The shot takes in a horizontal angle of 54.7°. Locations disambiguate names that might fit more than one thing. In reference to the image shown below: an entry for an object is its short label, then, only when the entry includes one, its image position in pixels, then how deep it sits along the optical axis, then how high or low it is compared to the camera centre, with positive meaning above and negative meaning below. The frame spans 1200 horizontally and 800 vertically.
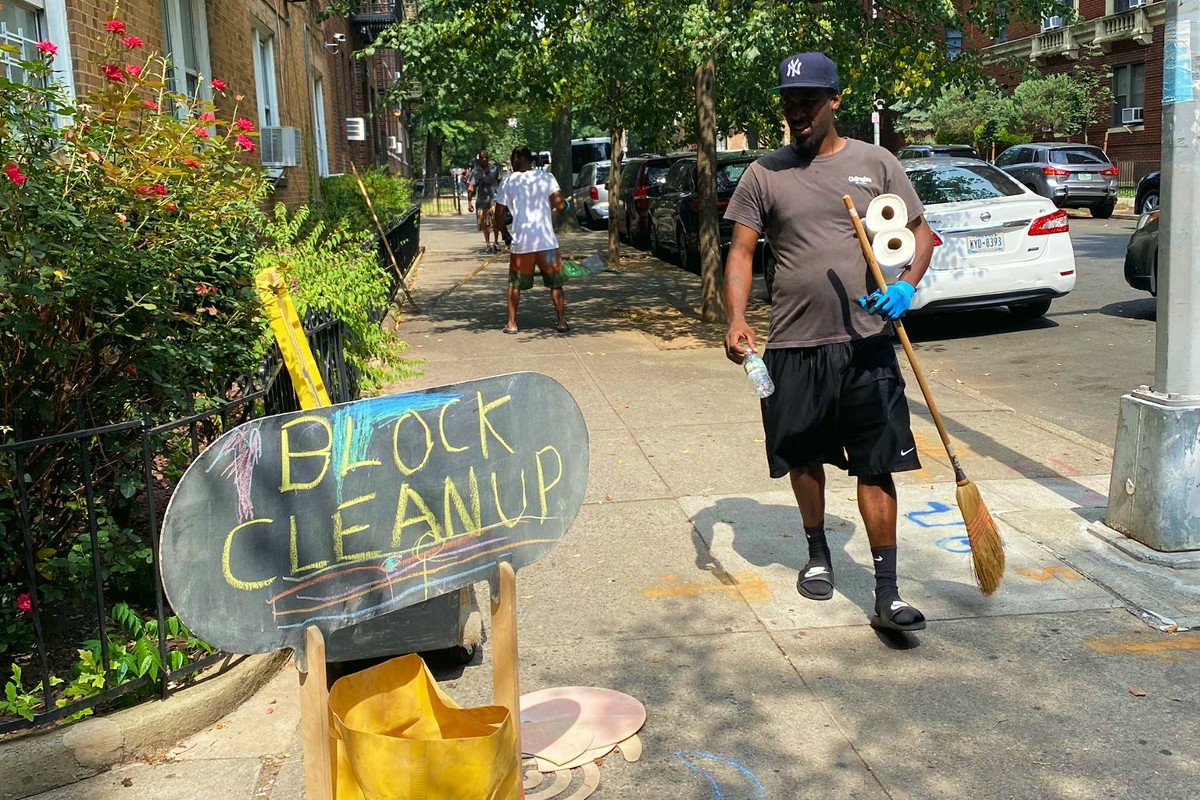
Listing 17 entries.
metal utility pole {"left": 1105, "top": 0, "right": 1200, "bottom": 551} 4.85 -0.64
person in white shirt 11.20 -0.06
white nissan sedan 10.54 -0.50
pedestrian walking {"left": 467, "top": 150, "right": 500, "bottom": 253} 22.84 +0.54
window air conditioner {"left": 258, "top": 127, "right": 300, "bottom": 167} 13.07 +0.93
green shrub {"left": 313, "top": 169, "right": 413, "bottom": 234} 14.50 +0.34
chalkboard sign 2.57 -0.68
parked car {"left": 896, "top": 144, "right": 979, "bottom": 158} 31.06 +1.35
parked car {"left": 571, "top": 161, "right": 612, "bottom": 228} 28.58 +0.52
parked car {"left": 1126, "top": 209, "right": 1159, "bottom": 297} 11.12 -0.62
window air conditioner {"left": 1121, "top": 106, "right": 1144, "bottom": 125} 37.28 +2.46
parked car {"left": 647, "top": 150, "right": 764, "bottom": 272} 17.08 +0.06
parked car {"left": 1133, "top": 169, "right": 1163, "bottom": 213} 20.96 -0.01
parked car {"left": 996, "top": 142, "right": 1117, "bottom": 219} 26.09 +0.42
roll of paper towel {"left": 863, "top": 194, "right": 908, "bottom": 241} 4.08 -0.04
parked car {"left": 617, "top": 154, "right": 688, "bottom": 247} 21.44 +0.48
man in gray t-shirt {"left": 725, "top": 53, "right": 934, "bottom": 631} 4.28 -0.38
